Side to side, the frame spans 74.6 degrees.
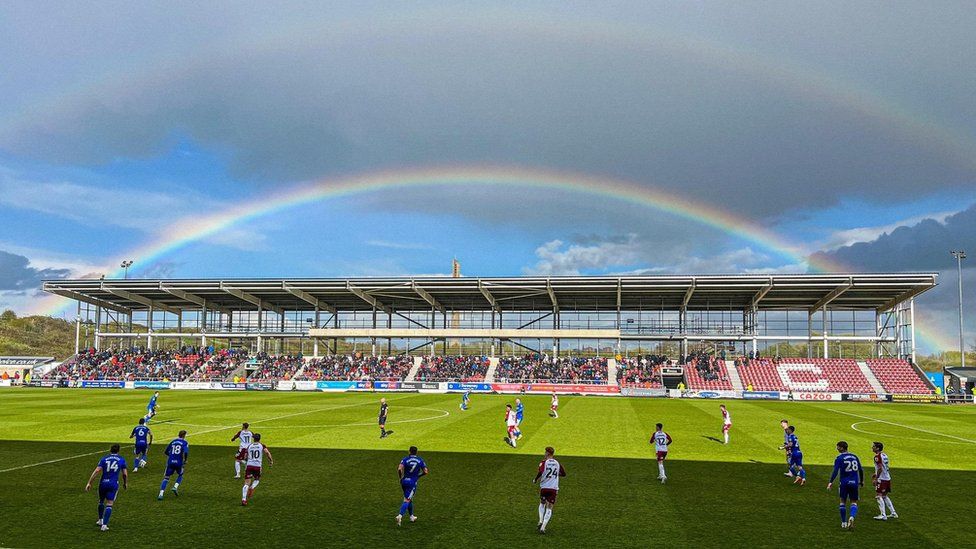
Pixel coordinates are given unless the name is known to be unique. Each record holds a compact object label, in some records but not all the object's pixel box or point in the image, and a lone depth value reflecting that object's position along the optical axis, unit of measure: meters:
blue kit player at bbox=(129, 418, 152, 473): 20.23
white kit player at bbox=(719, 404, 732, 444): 28.58
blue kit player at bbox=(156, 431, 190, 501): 17.06
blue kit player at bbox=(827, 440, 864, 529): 14.92
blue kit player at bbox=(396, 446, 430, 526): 14.77
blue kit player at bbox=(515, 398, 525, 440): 30.37
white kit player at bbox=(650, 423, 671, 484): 20.08
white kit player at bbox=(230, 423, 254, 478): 19.09
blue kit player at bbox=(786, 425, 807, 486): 20.36
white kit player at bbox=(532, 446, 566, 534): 14.29
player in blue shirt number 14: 13.98
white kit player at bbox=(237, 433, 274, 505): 16.69
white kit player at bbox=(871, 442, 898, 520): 15.52
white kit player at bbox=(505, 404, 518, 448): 27.75
